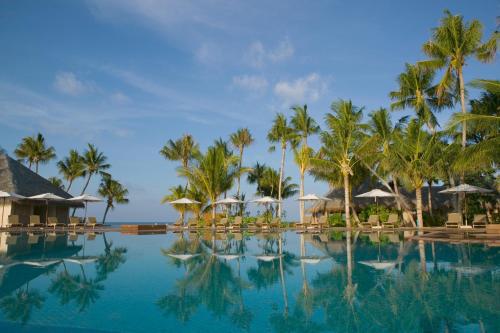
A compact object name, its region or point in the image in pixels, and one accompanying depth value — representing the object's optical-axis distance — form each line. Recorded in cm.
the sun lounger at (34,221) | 2231
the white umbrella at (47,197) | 2234
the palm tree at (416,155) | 2011
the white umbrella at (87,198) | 2371
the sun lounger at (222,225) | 2291
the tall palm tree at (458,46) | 1867
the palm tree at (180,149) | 3447
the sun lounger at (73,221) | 2272
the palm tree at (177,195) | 2995
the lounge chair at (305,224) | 2198
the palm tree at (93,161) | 3478
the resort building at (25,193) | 2347
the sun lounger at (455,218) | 1861
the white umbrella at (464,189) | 1803
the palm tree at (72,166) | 3469
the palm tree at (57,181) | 3884
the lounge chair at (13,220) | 2148
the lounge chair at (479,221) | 1901
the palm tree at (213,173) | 2441
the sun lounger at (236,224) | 2330
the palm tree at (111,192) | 3791
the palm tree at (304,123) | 2661
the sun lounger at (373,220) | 2098
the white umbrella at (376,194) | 2103
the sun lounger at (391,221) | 2053
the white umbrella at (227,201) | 2353
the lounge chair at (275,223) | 2393
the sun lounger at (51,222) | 2242
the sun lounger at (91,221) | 2448
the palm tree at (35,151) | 3575
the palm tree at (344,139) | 2255
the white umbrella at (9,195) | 2086
